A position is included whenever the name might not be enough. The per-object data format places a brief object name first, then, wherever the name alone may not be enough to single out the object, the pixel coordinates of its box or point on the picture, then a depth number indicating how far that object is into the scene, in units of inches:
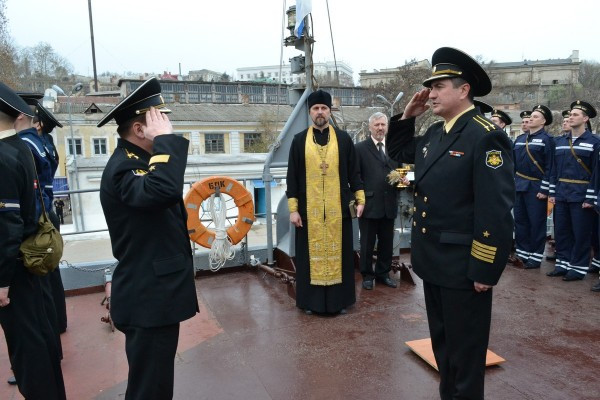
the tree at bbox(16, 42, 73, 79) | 2091.5
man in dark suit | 195.0
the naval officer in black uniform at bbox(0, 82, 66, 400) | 92.6
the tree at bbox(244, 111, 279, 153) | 1376.7
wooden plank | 126.9
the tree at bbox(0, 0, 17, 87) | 1096.2
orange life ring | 195.6
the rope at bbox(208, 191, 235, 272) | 202.1
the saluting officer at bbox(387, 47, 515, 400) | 87.0
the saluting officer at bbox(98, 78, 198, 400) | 79.8
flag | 204.8
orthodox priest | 168.1
